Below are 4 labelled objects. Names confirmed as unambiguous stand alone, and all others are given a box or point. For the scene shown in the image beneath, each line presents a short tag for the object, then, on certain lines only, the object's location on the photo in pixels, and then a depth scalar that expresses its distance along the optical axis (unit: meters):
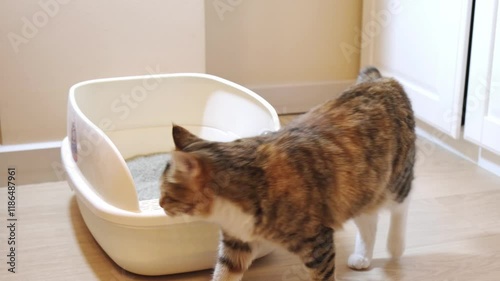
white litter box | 1.58
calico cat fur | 1.27
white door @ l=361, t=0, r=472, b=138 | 2.23
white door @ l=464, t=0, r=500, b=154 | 2.06
